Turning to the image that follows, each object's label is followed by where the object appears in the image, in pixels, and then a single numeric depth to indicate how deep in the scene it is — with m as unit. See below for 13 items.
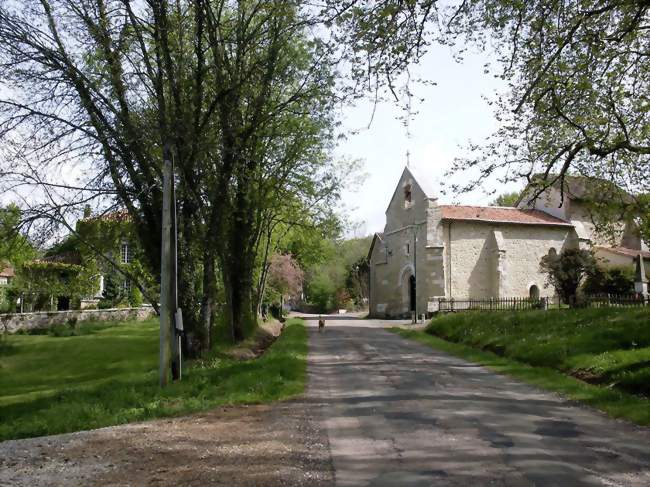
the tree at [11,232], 14.27
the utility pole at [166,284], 12.78
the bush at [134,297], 48.12
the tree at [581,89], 11.66
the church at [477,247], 40.97
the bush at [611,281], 33.97
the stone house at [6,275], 59.93
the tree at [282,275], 48.12
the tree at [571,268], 29.42
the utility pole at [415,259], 41.81
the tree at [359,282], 68.00
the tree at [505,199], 59.76
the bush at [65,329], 36.00
